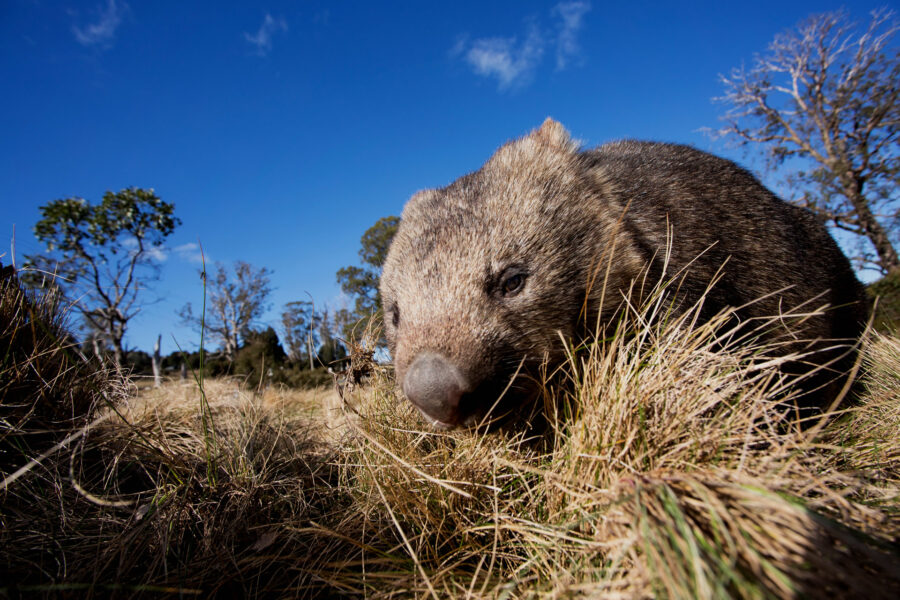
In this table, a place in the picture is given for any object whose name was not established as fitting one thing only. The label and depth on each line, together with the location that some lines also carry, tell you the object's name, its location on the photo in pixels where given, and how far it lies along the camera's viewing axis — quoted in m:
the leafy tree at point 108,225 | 13.67
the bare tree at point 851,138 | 10.82
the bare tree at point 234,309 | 19.61
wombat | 0.26
